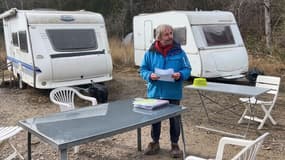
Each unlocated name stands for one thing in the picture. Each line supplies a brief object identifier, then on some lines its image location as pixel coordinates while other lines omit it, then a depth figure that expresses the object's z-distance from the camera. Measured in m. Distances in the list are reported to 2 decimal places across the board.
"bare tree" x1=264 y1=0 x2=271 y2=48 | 11.62
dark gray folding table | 2.47
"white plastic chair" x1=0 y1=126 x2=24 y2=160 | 3.39
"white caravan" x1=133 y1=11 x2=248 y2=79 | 8.46
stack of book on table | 3.24
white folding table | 4.27
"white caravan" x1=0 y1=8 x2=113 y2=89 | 7.04
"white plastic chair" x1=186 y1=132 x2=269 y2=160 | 2.08
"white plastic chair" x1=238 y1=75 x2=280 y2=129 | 4.99
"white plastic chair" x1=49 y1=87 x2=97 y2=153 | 4.60
